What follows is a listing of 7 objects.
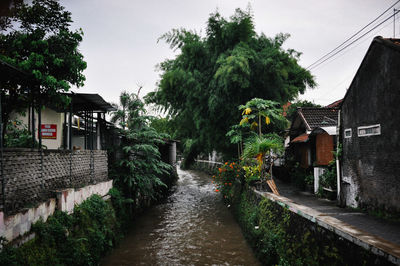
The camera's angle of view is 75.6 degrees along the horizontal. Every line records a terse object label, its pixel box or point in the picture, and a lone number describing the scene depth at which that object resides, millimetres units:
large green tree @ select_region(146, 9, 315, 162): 12688
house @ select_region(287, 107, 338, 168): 11656
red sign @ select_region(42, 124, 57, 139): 12281
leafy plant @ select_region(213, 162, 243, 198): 12605
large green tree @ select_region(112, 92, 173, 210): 10383
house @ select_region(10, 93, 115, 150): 8377
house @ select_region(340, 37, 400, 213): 6750
